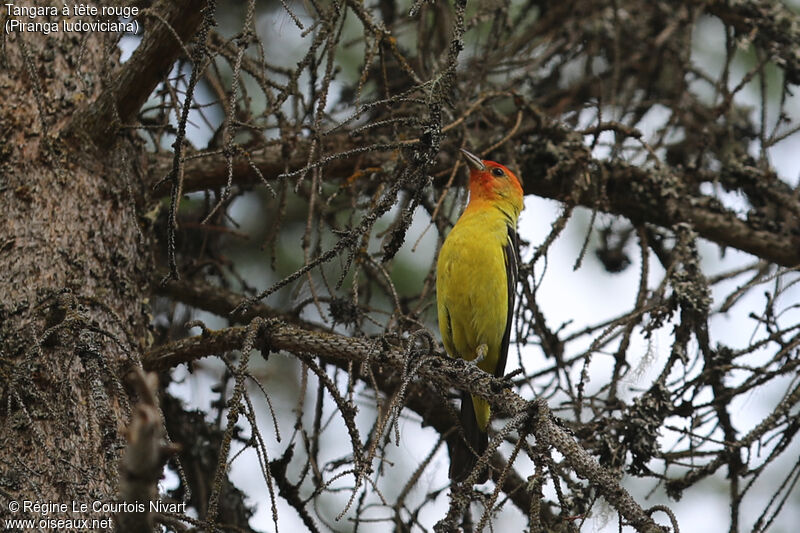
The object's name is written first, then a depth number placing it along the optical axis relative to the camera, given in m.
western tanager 9.12
